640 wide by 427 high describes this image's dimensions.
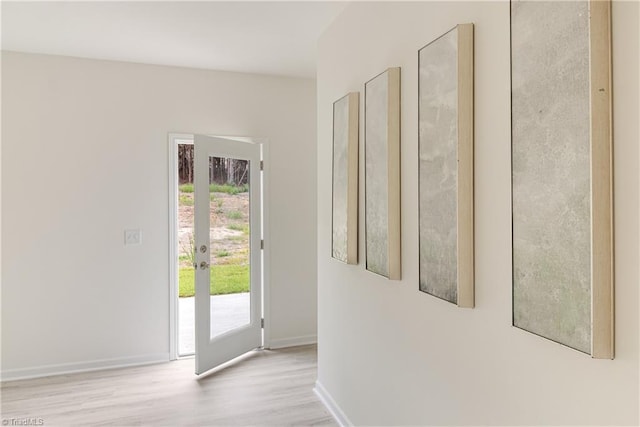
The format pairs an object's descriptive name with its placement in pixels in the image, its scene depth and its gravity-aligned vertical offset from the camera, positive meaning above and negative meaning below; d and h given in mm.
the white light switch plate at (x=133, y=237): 3658 -217
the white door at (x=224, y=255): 3439 -386
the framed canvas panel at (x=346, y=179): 2344 +188
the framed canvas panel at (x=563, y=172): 952 +95
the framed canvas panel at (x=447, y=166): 1421 +163
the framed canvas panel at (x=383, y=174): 1900 +177
